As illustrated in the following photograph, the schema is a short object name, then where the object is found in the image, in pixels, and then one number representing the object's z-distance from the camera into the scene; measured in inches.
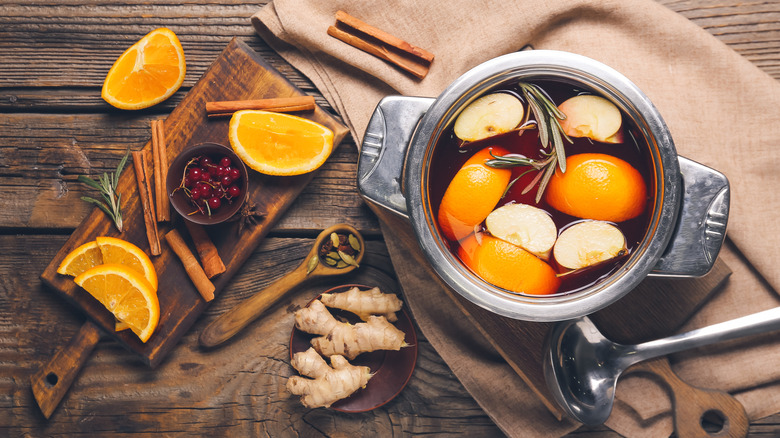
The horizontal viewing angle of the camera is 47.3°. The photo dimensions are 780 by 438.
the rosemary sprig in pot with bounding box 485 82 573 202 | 20.9
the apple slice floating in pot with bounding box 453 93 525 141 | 21.2
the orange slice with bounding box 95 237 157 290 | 25.8
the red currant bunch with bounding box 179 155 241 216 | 25.3
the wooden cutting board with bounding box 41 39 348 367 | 26.1
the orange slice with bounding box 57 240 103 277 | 26.0
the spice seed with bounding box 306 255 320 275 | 26.0
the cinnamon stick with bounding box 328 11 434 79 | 25.4
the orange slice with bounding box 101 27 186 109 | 26.5
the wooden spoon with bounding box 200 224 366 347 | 26.1
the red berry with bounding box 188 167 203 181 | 25.3
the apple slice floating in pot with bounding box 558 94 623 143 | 21.0
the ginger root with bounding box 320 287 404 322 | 25.7
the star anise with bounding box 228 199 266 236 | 25.8
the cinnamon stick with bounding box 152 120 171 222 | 26.2
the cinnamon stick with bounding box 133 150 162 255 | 26.2
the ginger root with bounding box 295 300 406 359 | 25.4
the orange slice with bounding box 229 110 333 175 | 25.5
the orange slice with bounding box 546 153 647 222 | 20.8
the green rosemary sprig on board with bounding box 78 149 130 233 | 26.1
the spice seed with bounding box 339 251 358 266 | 25.9
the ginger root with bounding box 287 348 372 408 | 25.5
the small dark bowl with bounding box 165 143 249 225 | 25.2
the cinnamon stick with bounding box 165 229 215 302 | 26.0
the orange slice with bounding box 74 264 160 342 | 25.4
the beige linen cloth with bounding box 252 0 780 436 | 24.8
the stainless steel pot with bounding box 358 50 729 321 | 20.6
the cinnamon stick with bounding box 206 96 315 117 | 25.8
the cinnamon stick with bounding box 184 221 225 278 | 25.9
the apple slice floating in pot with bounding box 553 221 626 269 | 20.9
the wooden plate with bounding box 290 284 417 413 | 26.1
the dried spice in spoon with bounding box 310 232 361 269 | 26.1
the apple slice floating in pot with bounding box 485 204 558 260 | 21.0
